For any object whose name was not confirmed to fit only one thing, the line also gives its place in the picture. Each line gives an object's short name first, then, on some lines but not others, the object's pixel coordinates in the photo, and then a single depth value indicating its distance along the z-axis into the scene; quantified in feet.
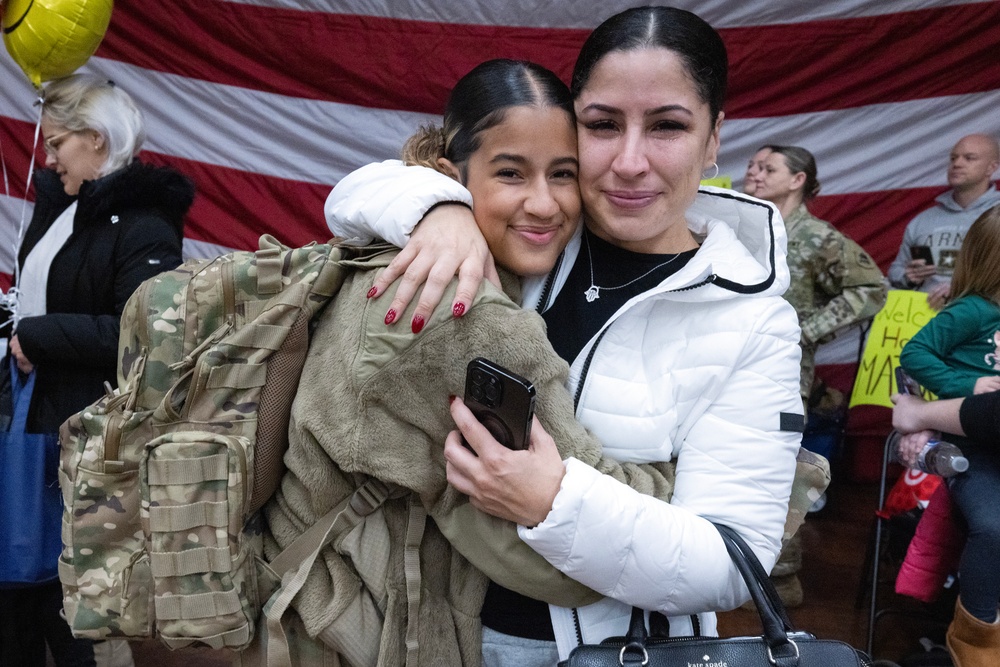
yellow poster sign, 14.20
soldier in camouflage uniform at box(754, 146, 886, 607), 13.39
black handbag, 3.83
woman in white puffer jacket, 3.79
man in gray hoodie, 13.56
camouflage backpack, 3.96
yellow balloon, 8.65
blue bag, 7.74
